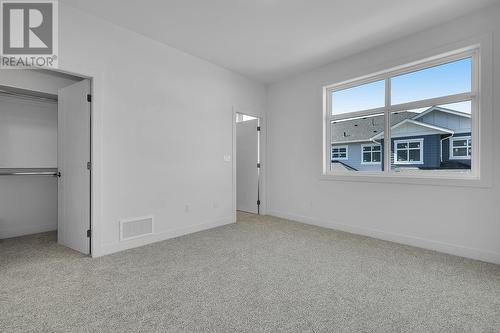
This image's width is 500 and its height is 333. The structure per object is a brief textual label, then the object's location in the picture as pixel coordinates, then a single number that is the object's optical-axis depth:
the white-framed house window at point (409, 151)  3.38
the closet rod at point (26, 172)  3.49
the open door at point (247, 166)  5.43
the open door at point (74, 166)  2.98
